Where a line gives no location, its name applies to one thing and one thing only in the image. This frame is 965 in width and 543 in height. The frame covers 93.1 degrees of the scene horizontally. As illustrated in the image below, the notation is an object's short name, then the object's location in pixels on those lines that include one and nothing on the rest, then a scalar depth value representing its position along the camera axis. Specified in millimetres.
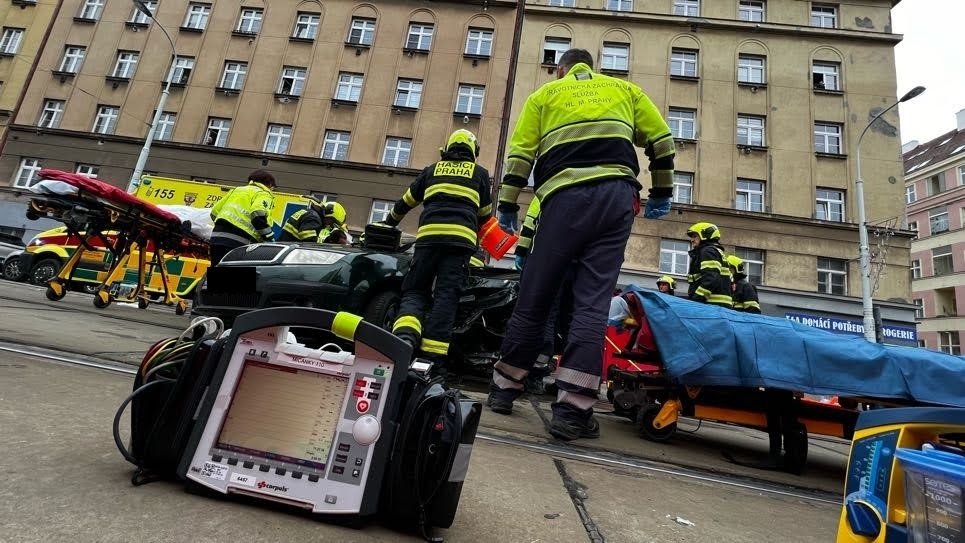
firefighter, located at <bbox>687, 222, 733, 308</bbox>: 4638
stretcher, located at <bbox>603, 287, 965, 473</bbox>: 2492
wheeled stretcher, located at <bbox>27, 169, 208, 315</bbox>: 5281
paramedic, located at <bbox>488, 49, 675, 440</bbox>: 2287
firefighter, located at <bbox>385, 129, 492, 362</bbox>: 3107
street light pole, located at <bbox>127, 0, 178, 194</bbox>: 14859
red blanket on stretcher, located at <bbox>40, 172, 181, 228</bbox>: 5246
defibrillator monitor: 943
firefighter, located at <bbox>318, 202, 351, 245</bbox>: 5078
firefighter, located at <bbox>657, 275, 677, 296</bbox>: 7716
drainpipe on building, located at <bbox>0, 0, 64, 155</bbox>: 19953
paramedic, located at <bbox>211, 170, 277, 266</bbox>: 4785
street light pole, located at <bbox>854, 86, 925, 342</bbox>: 14094
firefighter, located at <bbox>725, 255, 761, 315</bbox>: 5801
